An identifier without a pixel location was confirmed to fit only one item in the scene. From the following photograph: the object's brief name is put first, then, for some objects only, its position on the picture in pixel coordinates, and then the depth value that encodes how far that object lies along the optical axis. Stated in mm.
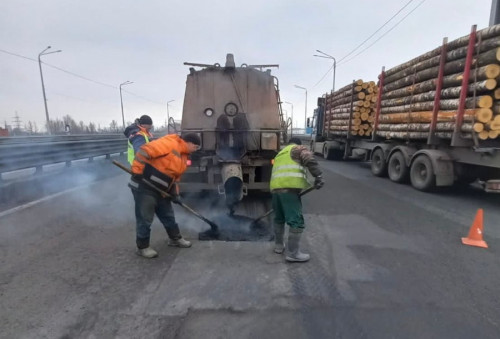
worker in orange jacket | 3400
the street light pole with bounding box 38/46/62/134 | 23634
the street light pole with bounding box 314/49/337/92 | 24327
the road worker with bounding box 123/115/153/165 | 5047
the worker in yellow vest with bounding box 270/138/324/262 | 3398
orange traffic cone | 3985
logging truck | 5832
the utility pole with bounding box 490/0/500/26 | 9641
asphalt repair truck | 5809
